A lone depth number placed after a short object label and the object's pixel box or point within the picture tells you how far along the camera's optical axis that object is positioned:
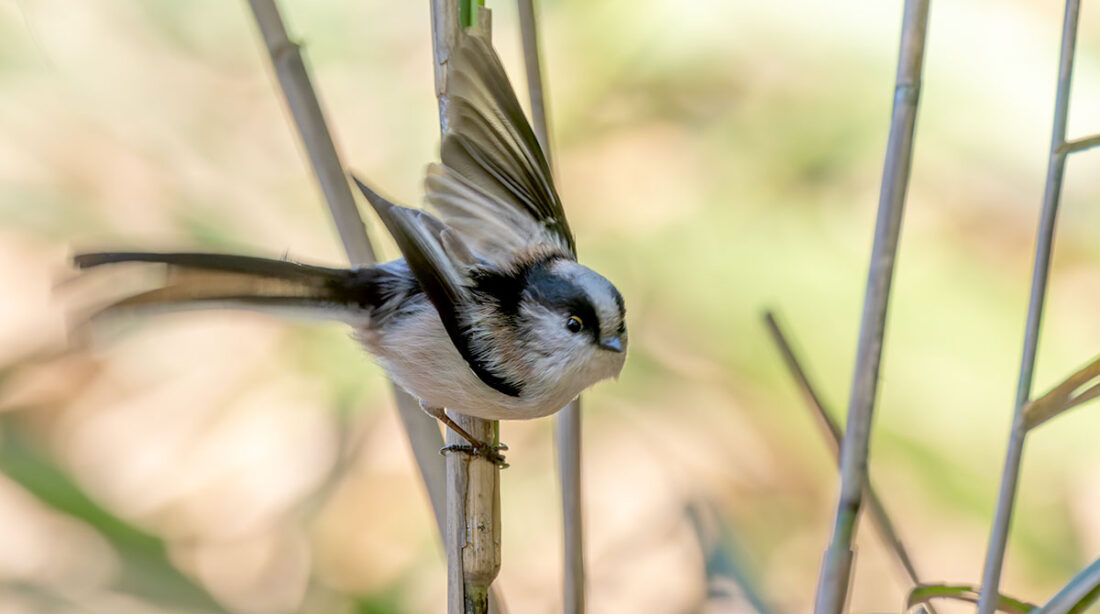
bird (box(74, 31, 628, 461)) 3.50
